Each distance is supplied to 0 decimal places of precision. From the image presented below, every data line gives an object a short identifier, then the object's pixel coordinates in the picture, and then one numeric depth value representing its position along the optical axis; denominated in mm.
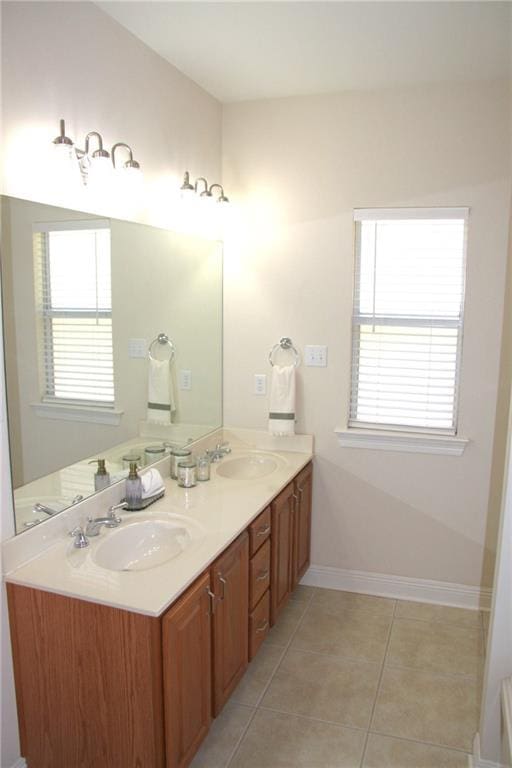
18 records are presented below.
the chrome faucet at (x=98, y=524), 2127
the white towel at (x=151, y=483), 2432
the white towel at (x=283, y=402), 3256
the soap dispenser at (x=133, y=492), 2369
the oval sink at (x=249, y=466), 3188
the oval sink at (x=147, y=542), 2139
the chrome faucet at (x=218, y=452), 3176
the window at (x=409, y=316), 3078
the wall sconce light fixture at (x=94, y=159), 1980
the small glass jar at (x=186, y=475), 2718
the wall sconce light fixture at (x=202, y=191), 2851
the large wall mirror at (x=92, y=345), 1901
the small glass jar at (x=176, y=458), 2801
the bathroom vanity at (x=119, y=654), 1731
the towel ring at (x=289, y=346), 3328
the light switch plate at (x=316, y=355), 3287
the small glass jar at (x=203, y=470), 2820
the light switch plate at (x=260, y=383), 3407
